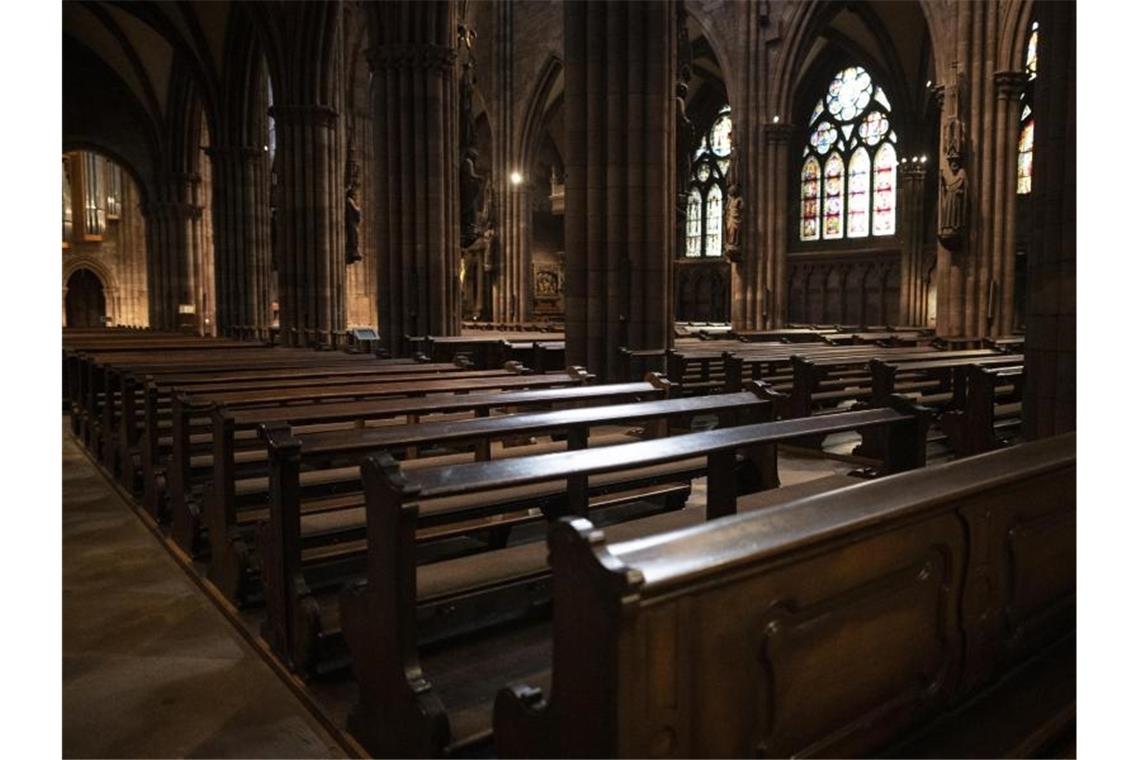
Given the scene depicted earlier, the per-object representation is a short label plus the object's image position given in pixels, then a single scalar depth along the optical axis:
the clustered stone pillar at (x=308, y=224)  19.27
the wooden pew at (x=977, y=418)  7.95
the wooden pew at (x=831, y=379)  8.88
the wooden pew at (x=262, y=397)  5.40
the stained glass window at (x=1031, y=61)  18.08
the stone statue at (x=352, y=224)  21.23
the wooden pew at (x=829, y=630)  1.98
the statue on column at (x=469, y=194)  15.75
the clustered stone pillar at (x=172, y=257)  29.12
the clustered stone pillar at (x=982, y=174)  17.11
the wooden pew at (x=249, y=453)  4.47
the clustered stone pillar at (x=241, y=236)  24.06
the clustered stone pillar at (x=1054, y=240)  5.56
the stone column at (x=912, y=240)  27.31
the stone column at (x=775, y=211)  23.06
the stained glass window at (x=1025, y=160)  24.42
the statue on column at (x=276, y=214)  19.70
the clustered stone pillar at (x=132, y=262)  35.69
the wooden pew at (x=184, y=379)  6.91
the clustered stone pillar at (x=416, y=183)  15.11
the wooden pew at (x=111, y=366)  8.72
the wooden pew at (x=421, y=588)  2.79
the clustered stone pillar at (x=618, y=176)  10.36
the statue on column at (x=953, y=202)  17.30
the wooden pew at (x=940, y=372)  8.21
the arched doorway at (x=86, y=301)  36.28
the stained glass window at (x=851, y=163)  29.39
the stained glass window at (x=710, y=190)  34.62
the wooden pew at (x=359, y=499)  3.61
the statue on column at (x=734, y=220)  23.25
